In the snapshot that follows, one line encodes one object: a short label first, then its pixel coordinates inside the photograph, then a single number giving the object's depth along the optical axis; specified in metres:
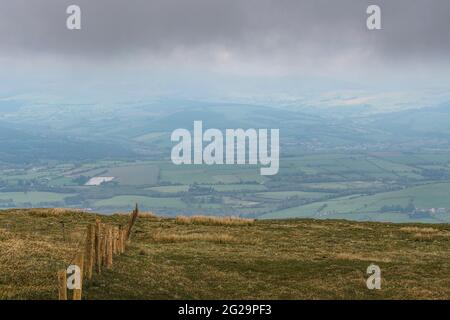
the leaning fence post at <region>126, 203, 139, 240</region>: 43.49
